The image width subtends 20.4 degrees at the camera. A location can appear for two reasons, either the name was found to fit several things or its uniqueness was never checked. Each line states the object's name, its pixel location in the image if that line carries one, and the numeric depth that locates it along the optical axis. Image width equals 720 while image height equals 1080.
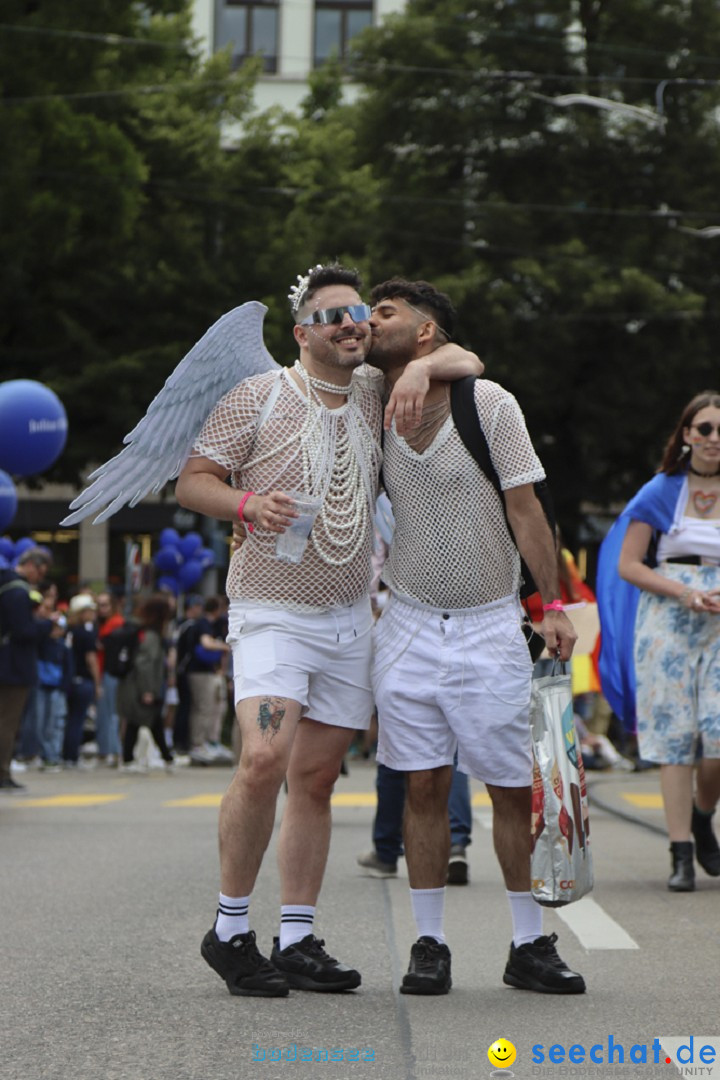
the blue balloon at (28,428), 15.24
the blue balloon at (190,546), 27.58
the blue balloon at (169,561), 26.84
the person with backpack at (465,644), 5.55
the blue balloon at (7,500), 14.76
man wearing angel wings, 5.54
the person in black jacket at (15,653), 15.25
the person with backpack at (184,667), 21.77
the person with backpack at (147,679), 19.55
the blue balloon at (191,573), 27.02
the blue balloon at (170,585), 26.75
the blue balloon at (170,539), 27.64
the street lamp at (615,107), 29.83
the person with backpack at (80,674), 20.61
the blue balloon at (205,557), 27.66
